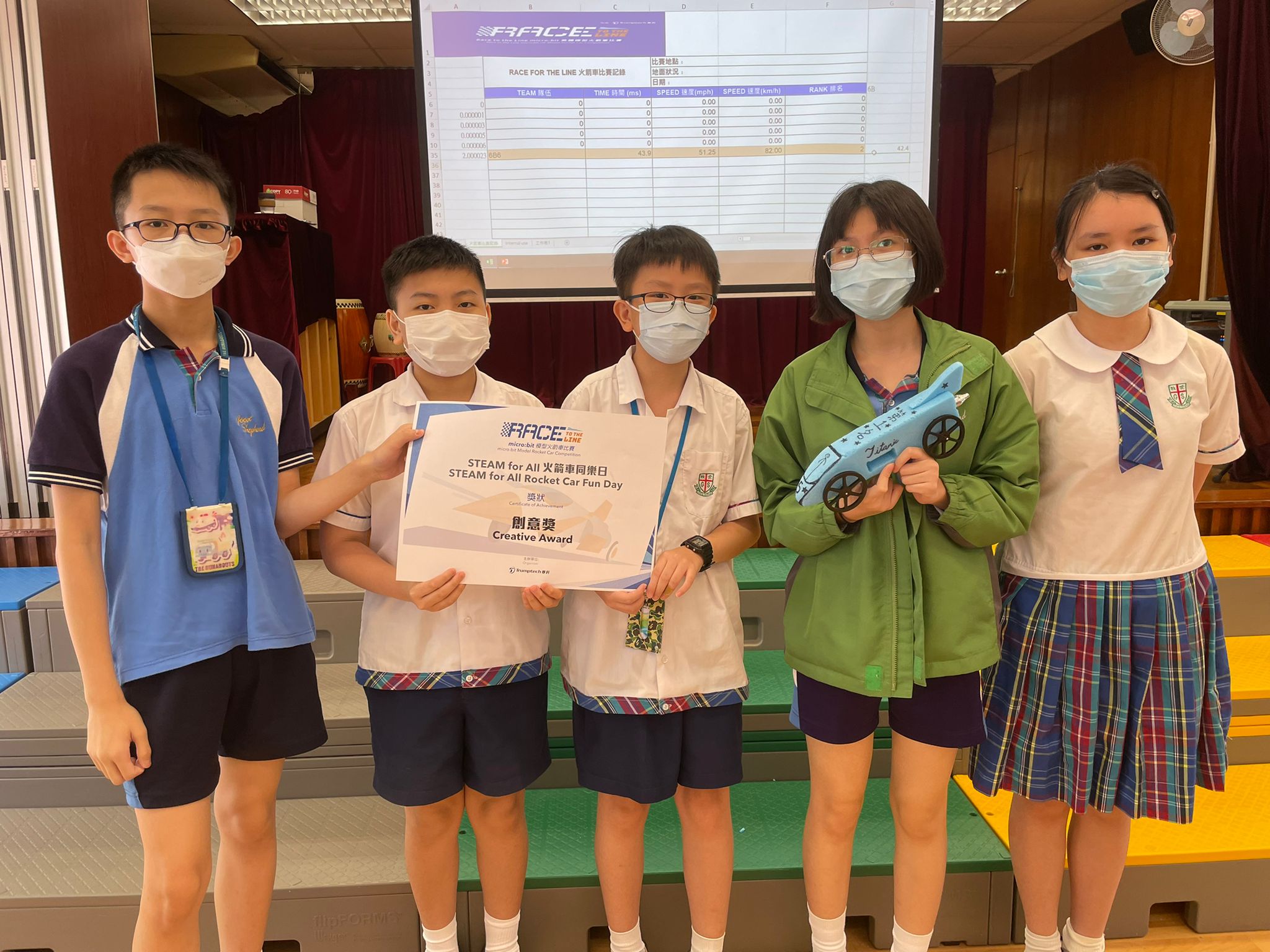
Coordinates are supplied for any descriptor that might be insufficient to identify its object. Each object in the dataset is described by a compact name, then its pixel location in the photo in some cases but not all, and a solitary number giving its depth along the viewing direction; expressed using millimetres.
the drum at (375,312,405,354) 5699
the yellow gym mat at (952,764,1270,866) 1783
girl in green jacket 1325
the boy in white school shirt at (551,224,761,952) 1379
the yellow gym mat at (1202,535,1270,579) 2383
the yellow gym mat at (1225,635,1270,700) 2119
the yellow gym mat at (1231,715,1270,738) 2143
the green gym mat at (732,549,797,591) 2352
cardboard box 5629
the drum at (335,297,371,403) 5754
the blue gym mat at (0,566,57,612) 2248
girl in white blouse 1393
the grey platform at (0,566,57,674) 2254
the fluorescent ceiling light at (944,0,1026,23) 5410
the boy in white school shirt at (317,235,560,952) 1372
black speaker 5219
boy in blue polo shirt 1191
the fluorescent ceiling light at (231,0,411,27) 5191
